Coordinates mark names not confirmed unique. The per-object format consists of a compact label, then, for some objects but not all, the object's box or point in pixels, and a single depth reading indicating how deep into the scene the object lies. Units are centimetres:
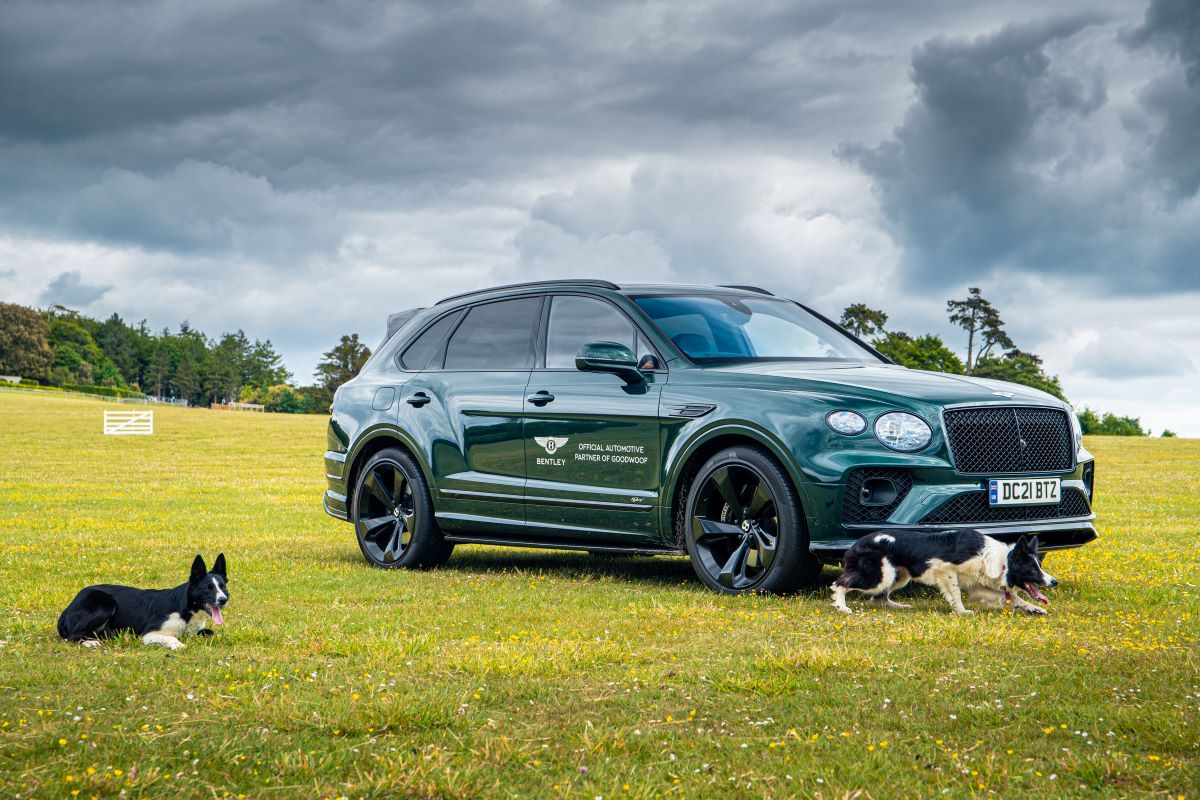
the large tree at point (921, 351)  8219
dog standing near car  715
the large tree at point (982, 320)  8719
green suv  730
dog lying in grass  635
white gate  4891
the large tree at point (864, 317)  8750
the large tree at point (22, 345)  14162
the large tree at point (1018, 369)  8212
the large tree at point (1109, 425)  7731
